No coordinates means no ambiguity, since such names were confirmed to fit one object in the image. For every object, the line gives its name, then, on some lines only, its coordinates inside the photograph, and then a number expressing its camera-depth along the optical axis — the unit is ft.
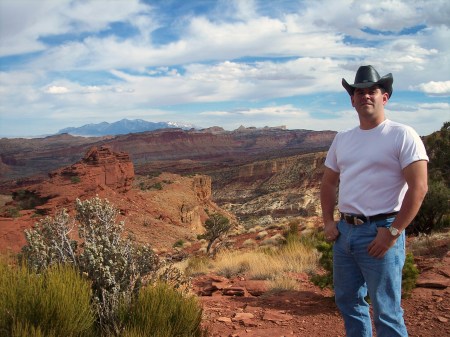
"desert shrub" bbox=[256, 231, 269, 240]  55.77
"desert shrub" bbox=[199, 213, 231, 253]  55.48
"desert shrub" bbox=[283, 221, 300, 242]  47.19
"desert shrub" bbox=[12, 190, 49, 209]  82.94
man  8.68
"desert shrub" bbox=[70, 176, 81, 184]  88.48
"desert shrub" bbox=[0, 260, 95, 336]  9.52
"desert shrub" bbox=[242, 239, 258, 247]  49.35
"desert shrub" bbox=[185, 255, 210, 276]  28.13
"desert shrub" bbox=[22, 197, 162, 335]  11.50
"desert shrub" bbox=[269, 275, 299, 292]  20.17
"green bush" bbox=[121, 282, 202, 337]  10.74
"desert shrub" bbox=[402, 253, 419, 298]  17.00
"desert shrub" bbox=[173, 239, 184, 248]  77.15
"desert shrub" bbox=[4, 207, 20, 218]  73.20
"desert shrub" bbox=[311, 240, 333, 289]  18.65
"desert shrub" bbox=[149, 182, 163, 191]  120.78
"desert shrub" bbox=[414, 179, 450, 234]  36.14
